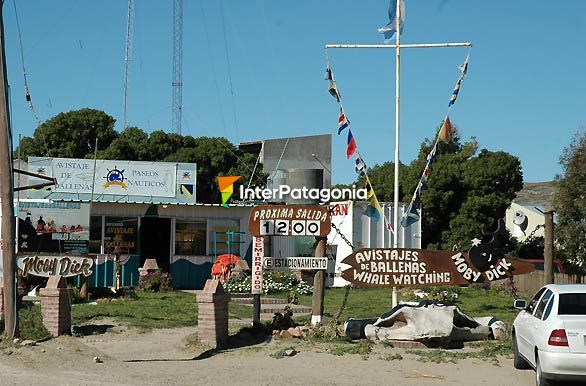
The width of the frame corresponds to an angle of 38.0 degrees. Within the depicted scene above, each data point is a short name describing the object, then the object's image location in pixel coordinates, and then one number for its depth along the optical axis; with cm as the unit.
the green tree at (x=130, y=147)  5812
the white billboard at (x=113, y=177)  3294
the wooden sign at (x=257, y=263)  1758
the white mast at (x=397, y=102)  2080
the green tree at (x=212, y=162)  5928
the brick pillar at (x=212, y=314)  1565
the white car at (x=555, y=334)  1111
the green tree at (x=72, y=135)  6003
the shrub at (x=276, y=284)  2648
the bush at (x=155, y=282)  2780
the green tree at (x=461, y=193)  5025
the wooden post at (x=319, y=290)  1753
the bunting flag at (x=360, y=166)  2167
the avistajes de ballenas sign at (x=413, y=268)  1769
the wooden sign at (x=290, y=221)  1780
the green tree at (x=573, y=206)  3145
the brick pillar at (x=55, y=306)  1648
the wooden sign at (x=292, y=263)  1759
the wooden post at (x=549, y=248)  1755
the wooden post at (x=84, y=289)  2335
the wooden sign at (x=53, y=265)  1989
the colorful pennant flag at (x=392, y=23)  2150
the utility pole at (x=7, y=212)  1603
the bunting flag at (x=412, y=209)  2227
